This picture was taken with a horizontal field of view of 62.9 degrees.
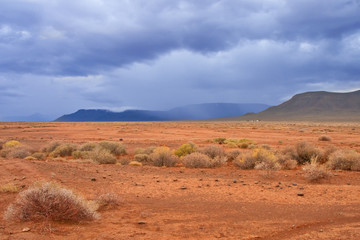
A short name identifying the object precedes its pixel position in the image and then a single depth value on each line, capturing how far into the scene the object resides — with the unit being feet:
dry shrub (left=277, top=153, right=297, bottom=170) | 50.96
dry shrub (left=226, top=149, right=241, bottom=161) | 60.38
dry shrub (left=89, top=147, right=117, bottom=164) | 58.23
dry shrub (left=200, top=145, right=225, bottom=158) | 60.85
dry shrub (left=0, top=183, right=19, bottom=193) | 31.35
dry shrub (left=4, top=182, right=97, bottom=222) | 22.11
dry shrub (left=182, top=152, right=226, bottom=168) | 52.21
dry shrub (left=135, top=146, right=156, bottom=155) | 69.21
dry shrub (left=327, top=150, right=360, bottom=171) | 47.54
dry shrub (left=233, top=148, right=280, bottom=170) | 47.37
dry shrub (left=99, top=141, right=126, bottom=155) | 74.03
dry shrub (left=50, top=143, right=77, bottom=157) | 72.13
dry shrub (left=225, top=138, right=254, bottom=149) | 84.23
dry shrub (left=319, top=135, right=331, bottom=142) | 104.33
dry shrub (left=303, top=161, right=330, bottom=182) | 39.33
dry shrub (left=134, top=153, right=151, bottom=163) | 62.28
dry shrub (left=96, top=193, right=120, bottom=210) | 27.49
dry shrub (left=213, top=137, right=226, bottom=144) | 100.12
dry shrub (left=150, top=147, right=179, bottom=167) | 55.06
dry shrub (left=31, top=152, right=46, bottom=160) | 67.97
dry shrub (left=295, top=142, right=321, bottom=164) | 57.88
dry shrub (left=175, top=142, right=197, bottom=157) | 66.18
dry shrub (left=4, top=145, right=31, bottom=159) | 65.35
